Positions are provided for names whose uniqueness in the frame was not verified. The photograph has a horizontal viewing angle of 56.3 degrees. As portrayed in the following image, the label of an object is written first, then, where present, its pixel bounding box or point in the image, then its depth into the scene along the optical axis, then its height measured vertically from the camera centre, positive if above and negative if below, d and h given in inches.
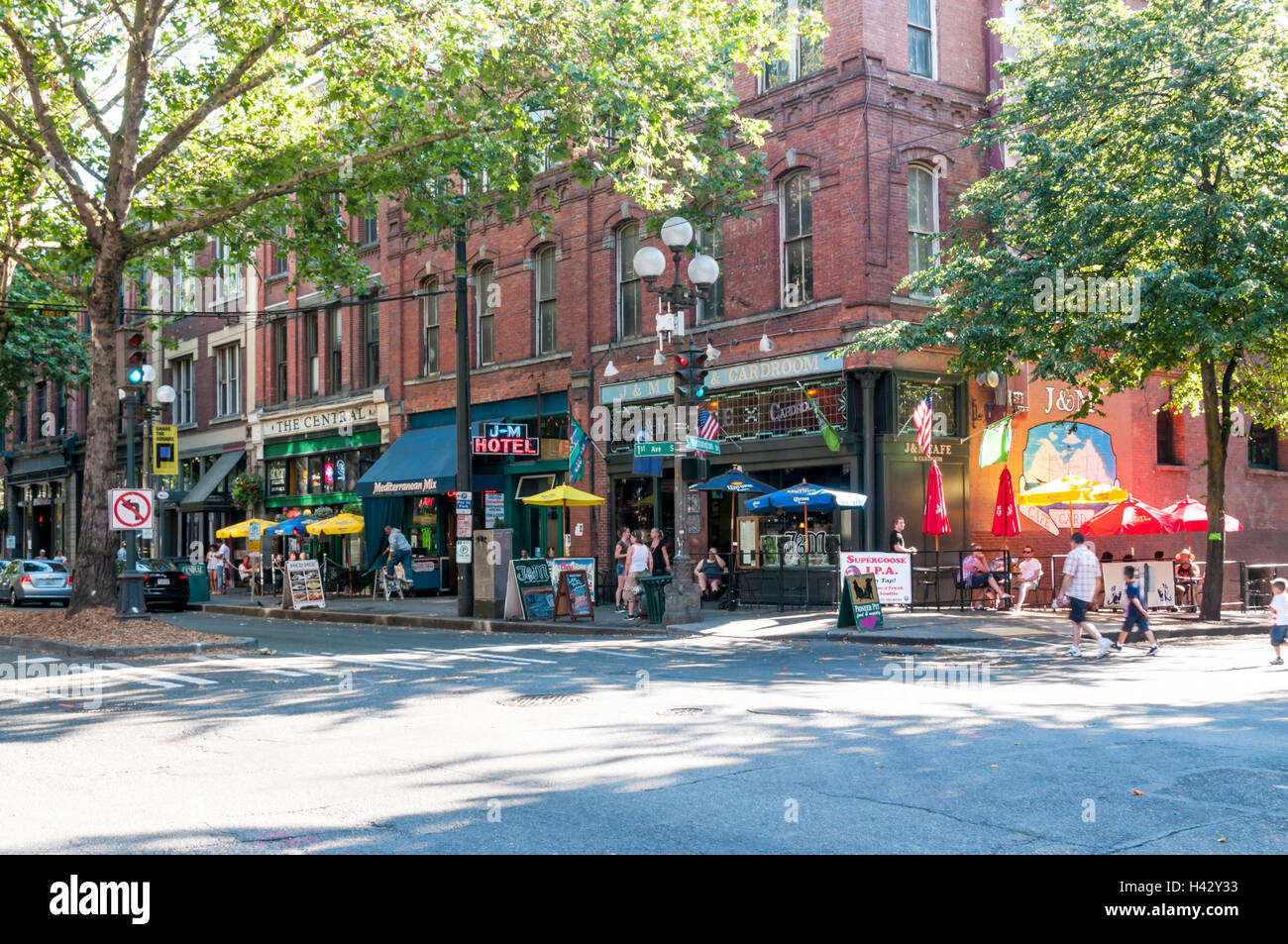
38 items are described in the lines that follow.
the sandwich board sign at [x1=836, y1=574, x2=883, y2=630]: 733.3 -48.1
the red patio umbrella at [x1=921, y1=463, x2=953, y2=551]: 896.9 +8.6
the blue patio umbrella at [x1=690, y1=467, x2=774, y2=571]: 918.4 +33.0
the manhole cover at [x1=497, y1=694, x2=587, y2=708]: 431.8 -62.3
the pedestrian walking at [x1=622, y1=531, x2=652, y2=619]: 880.9 -31.1
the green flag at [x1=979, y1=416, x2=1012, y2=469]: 919.0 +61.0
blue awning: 1189.7 +66.7
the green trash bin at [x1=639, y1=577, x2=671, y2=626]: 826.8 -47.3
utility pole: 932.6 +79.3
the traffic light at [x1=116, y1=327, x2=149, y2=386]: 716.0 +106.3
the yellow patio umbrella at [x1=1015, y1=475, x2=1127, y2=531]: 883.4 +21.8
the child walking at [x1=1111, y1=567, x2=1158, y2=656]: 647.8 -49.5
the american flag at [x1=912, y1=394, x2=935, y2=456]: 892.0 +76.4
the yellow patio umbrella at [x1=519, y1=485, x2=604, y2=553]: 991.6 +26.7
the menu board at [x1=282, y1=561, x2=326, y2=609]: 1089.4 -46.5
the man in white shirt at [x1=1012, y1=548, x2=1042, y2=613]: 910.4 -35.9
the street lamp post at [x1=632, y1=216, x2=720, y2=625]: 795.4 +50.5
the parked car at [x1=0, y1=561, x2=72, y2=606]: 1248.8 -48.3
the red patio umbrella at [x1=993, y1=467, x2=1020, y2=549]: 909.2 +9.4
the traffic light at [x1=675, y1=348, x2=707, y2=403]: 817.5 +103.3
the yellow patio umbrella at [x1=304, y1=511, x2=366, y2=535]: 1285.7 +7.3
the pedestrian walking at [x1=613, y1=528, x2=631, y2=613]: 961.7 -16.6
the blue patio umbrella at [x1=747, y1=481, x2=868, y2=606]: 862.5 +20.0
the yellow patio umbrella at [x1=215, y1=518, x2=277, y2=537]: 1368.7 +4.2
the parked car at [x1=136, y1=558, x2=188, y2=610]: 1176.8 -50.1
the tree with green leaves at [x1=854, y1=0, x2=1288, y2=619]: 724.7 +199.4
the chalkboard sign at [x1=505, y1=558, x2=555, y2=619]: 870.4 -44.6
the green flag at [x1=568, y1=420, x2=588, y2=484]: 1101.7 +72.5
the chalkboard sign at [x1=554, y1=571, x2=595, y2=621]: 866.8 -48.6
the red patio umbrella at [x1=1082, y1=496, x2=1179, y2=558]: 922.7 +1.0
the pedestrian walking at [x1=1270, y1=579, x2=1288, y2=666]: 569.0 -48.6
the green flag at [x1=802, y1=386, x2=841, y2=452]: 907.4 +66.6
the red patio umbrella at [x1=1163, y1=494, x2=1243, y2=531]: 944.3 +4.7
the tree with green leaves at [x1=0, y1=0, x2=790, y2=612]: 687.1 +262.1
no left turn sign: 698.8 +16.2
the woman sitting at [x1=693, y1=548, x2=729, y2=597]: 971.3 -36.4
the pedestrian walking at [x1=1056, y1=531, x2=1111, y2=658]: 617.3 -33.3
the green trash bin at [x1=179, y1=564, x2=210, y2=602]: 1252.5 -51.9
